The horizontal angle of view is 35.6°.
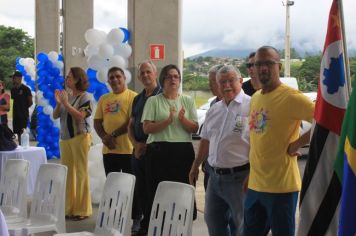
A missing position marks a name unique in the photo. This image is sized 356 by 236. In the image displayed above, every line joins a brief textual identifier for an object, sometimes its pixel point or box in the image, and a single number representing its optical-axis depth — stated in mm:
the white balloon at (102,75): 7348
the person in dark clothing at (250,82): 4400
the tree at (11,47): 25016
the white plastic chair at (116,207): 3652
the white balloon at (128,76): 7106
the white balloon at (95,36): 7590
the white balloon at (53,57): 10953
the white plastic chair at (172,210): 3156
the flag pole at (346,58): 2576
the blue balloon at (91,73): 7484
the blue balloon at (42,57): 11044
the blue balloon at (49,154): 11495
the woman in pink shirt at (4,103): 7998
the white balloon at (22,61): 15362
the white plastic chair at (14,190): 4633
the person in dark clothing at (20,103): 11633
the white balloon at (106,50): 7324
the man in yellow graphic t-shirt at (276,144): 3170
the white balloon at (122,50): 7406
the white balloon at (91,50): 7551
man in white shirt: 3701
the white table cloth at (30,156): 6668
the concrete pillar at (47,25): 14734
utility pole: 21578
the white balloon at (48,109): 11148
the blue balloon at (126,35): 7645
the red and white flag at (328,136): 2568
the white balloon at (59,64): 10982
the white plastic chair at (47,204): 4270
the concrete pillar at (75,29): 11578
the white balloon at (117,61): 7246
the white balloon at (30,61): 15339
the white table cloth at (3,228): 2944
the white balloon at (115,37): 7426
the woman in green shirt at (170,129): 4738
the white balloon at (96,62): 7398
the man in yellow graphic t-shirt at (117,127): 5508
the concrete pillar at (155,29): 7695
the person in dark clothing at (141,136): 5062
